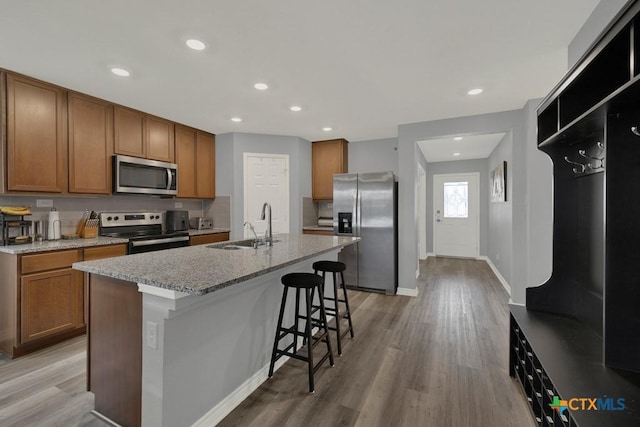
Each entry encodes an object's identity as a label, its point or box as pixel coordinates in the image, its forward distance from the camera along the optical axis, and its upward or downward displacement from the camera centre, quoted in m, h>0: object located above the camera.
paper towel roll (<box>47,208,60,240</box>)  2.95 -0.16
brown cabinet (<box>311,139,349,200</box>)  5.08 +0.84
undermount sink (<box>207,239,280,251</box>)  2.53 -0.30
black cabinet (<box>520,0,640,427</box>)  1.21 -0.24
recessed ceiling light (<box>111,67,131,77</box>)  2.51 +1.22
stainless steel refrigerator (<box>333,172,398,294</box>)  4.22 -0.21
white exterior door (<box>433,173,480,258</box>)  6.90 -0.08
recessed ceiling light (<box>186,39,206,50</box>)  2.09 +1.22
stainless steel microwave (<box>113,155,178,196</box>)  3.32 +0.44
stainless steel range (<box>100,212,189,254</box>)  3.23 -0.25
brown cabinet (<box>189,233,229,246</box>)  3.92 -0.38
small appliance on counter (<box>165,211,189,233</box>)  4.00 -0.13
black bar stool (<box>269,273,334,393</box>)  1.96 -0.78
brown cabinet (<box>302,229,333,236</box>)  4.78 -0.34
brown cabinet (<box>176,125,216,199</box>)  4.16 +0.73
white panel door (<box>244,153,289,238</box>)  4.59 +0.37
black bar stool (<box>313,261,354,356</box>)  2.62 -0.51
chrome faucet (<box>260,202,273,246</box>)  2.44 -0.18
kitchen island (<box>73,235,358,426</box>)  1.38 -0.68
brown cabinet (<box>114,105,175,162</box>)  3.37 +0.95
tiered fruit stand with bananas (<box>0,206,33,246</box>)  2.59 -0.13
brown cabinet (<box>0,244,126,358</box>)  2.38 -0.76
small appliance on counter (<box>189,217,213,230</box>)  4.56 -0.18
